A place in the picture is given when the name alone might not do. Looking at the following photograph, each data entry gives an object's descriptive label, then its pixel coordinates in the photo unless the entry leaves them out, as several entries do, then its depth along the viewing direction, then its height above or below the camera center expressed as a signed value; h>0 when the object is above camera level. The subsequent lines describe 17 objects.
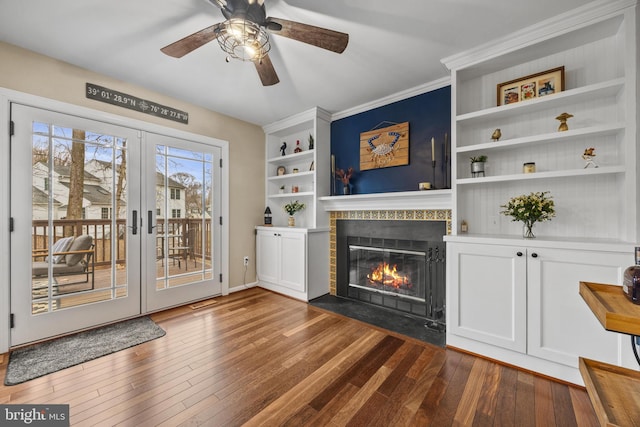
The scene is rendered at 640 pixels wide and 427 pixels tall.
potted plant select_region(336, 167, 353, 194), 3.47 +0.48
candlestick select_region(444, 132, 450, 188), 2.72 +0.55
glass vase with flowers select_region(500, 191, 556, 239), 2.03 +0.02
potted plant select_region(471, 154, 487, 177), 2.33 +0.43
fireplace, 2.79 -0.65
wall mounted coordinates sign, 2.63 +1.23
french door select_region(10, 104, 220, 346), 2.28 -0.10
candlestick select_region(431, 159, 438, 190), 2.81 +0.44
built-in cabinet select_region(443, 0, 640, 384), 1.71 +0.18
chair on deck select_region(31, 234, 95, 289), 2.35 -0.43
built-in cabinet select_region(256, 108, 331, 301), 3.49 +0.06
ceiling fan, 1.52 +1.15
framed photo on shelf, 2.04 +1.05
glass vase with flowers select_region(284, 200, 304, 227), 3.91 +0.07
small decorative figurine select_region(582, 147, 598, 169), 1.92 +0.42
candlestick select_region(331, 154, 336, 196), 3.68 +0.53
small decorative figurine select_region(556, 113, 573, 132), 1.98 +0.72
